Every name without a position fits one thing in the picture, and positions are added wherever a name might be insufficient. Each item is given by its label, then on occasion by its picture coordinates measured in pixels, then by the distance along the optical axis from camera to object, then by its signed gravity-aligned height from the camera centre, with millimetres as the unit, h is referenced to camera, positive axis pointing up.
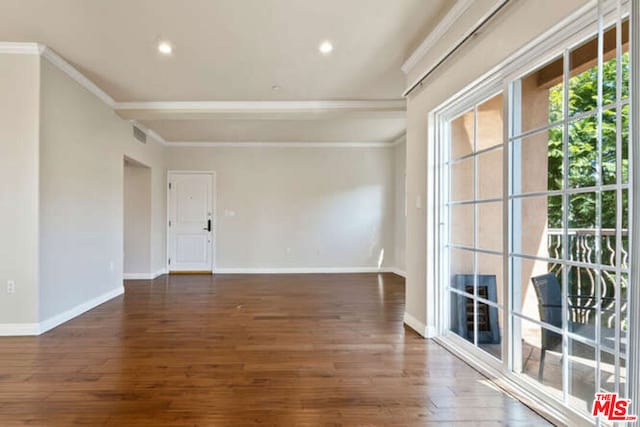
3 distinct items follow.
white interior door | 7133 -137
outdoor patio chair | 1675 -559
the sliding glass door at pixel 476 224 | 2566 -71
